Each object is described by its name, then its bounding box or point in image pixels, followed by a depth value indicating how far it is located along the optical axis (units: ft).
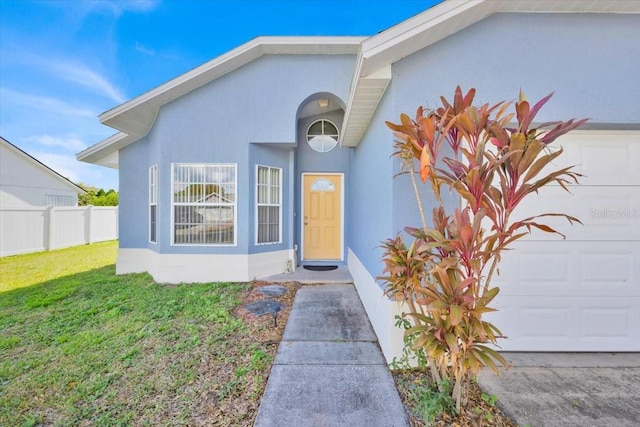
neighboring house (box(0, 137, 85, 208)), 37.42
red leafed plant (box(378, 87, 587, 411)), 6.18
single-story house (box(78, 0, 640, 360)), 9.82
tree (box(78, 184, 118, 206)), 56.24
